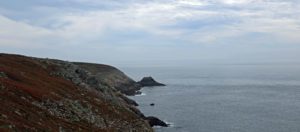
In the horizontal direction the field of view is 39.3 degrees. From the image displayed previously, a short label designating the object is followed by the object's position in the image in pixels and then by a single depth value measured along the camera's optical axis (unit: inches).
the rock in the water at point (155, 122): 3859.3
